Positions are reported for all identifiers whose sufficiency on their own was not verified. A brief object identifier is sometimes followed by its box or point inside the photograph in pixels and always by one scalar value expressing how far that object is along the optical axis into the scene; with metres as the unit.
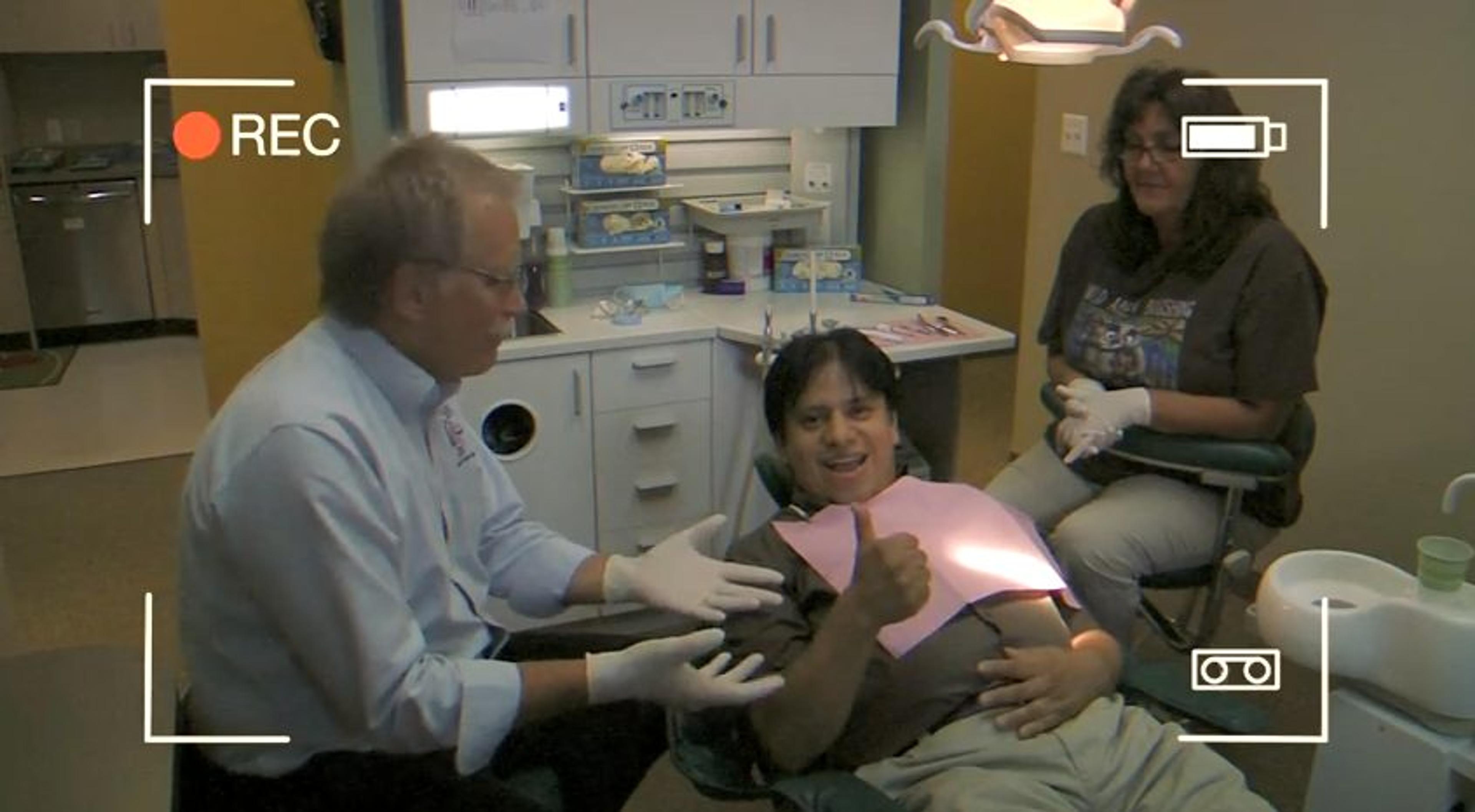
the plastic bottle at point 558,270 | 2.60
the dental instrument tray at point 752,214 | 2.71
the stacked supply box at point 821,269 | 2.78
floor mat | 4.52
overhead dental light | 1.35
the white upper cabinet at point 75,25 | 4.67
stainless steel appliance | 4.77
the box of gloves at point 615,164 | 2.57
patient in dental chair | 1.28
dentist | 1.14
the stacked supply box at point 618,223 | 2.61
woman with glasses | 1.87
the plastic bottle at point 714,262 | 2.77
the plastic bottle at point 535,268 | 2.62
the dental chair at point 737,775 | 1.19
